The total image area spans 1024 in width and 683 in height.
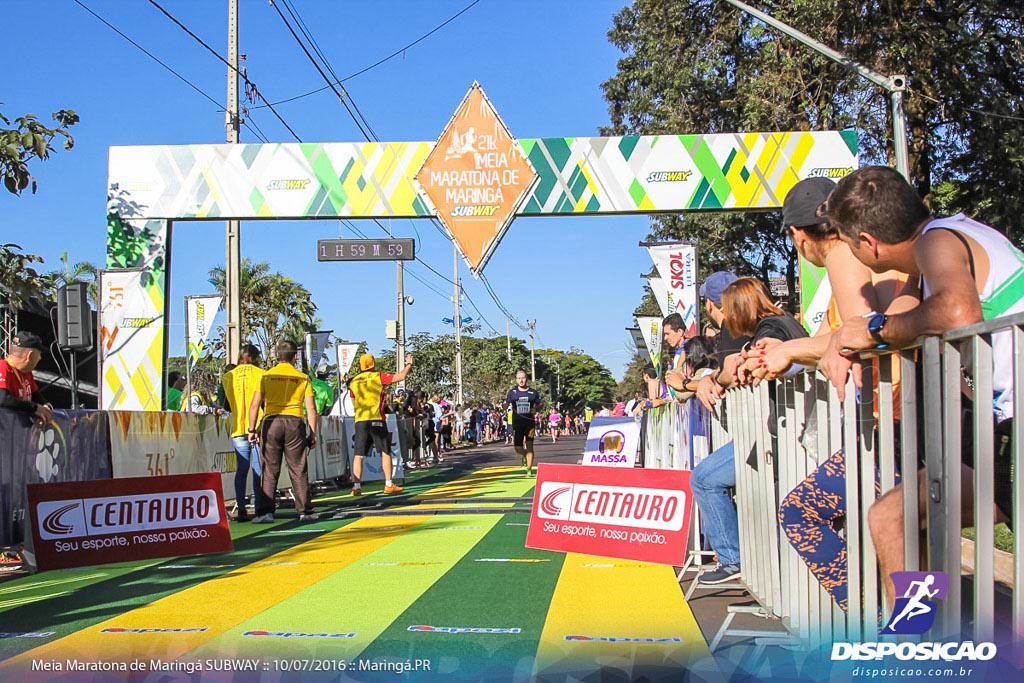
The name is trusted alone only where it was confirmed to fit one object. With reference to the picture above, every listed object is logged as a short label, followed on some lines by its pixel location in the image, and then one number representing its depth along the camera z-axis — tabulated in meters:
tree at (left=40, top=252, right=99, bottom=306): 42.44
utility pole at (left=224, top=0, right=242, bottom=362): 19.92
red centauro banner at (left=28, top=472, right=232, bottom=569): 6.15
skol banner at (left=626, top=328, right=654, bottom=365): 23.19
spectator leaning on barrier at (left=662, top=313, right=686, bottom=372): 10.10
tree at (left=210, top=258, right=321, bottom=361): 46.91
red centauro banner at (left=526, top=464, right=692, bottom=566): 5.42
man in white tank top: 2.66
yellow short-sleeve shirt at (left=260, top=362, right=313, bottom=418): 10.49
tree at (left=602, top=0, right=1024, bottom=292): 16.31
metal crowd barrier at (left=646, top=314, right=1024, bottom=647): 2.63
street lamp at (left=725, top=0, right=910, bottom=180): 11.70
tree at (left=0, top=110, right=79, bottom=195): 7.87
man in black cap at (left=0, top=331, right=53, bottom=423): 7.78
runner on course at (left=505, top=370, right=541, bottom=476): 16.66
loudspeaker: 11.49
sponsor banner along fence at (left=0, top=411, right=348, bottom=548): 7.83
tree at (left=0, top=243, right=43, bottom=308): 8.59
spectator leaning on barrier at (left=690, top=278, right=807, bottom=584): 5.30
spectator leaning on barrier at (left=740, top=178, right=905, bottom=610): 3.75
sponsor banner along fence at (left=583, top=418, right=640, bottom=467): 10.89
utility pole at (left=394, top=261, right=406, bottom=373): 34.78
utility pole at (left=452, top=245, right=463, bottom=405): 53.85
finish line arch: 13.68
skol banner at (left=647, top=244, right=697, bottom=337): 16.31
